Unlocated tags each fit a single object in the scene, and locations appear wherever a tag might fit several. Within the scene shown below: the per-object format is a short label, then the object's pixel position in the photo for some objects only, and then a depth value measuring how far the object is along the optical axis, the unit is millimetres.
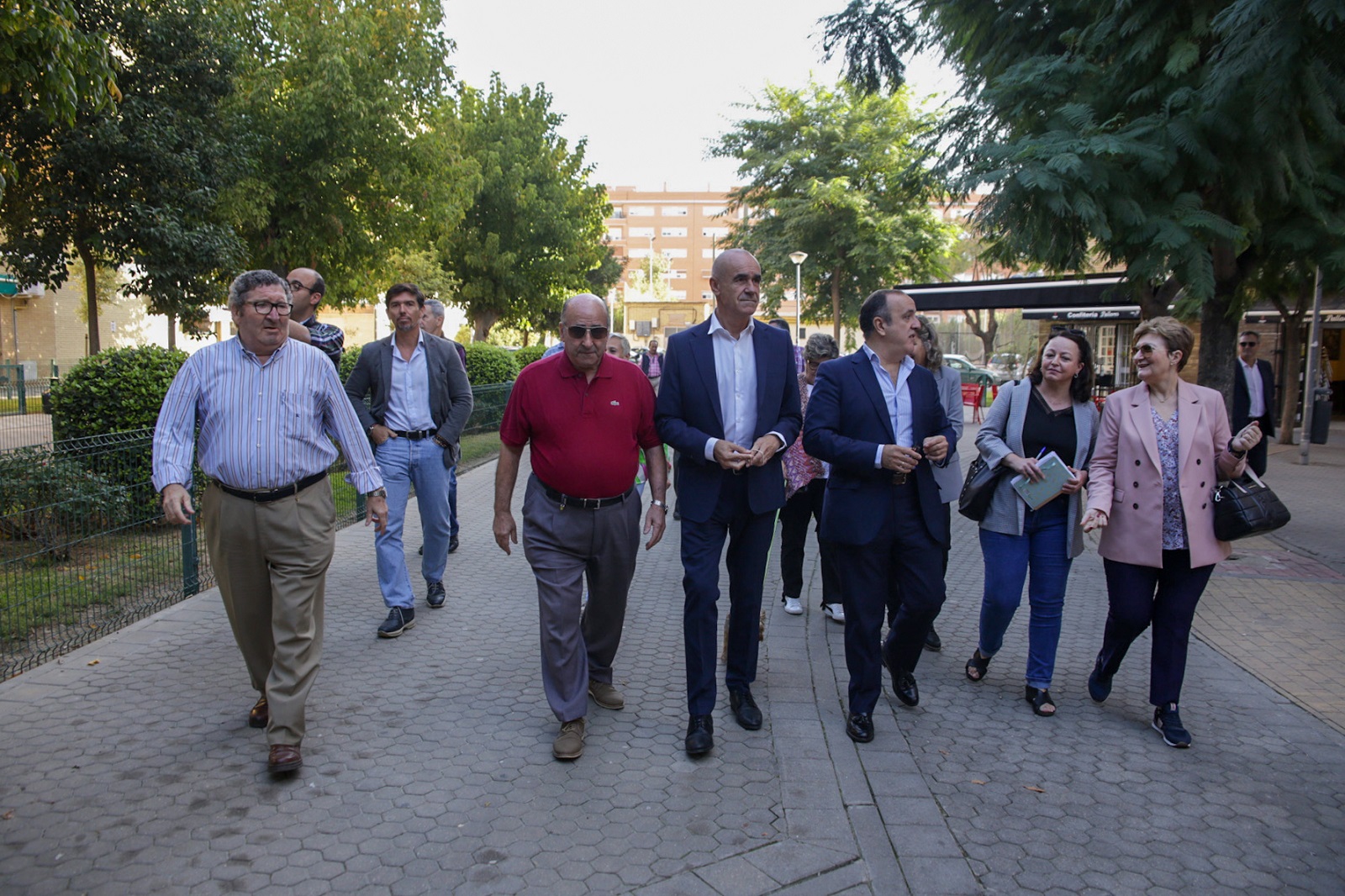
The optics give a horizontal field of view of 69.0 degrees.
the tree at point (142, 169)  13648
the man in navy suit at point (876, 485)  4203
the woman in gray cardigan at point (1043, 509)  4676
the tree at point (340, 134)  17828
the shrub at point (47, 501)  5199
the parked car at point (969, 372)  35878
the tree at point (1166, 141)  6039
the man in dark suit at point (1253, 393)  7879
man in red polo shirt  4102
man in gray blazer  6004
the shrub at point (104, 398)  8078
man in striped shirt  3904
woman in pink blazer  4336
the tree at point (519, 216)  31625
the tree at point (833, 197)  32625
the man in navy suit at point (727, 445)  4109
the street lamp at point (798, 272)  30562
